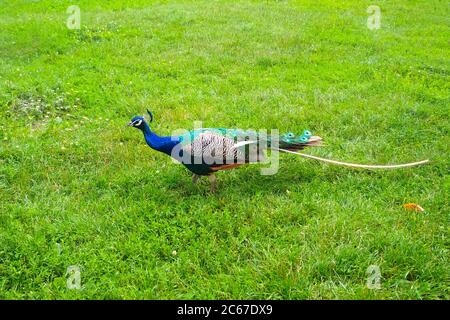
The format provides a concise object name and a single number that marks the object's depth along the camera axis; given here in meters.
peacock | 4.59
